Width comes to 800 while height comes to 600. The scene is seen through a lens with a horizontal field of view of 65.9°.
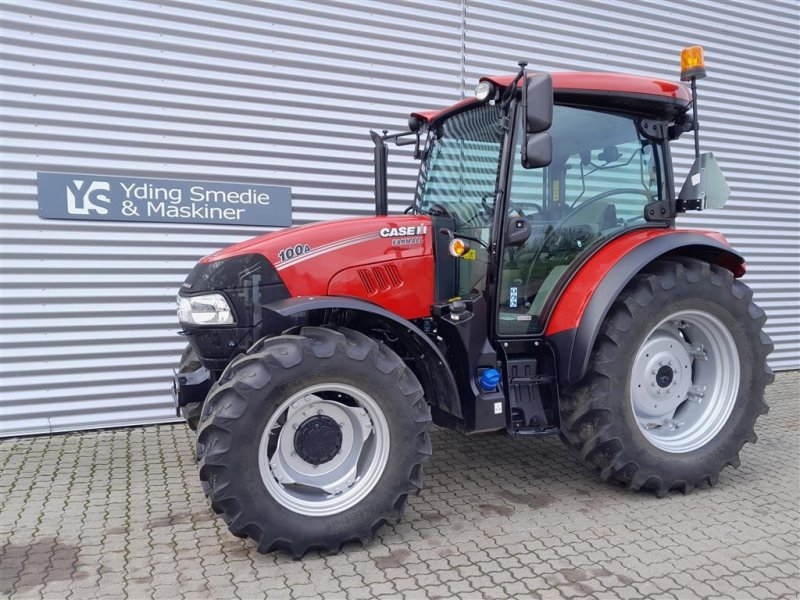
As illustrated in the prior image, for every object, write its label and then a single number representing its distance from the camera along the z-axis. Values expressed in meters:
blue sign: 4.58
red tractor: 2.82
